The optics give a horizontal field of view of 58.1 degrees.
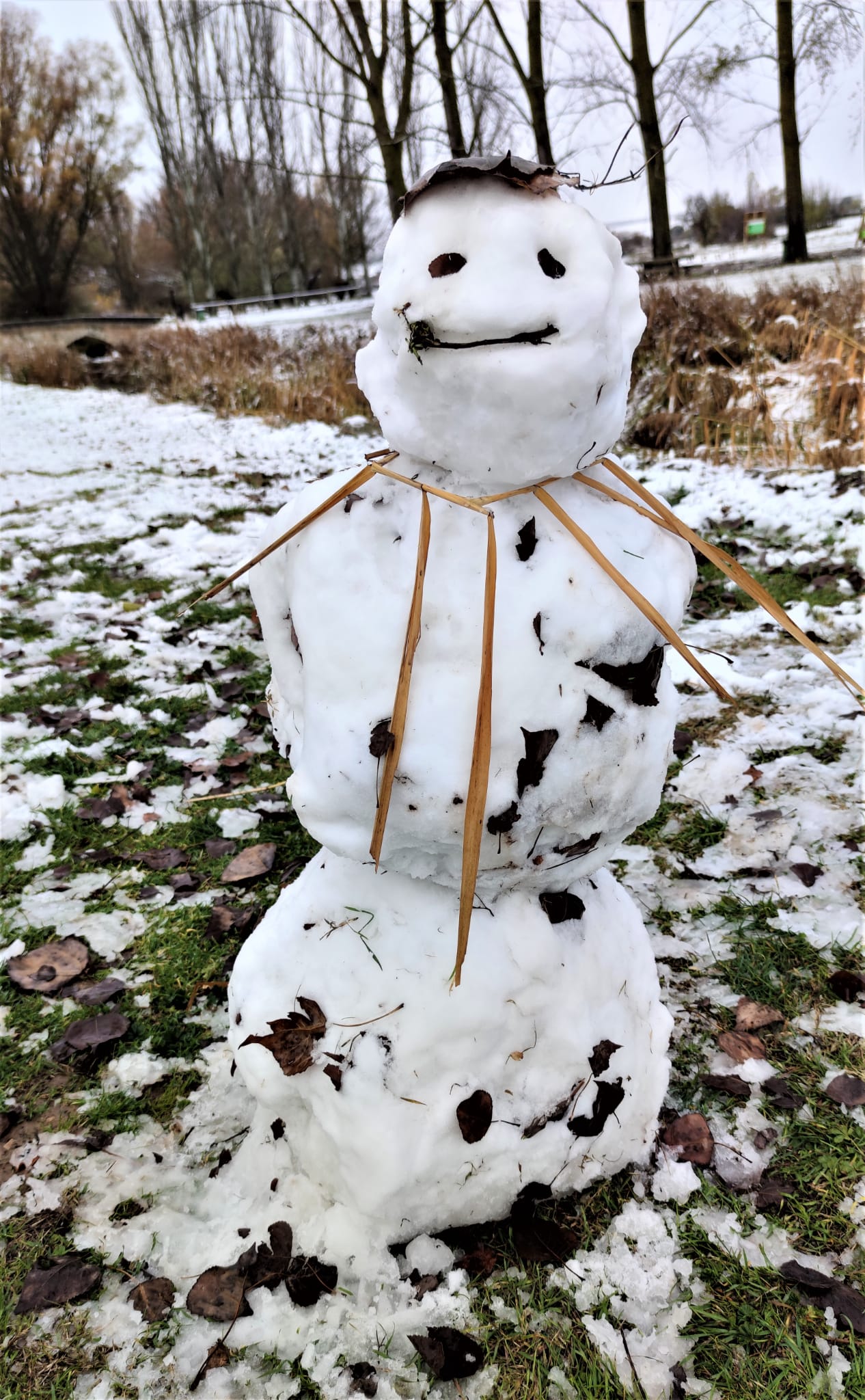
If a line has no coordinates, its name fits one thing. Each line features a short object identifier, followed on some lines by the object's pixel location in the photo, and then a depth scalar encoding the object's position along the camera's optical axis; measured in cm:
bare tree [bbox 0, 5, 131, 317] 2628
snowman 107
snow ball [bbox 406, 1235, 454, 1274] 143
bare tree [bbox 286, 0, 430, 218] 972
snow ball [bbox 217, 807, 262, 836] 275
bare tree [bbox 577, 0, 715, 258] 1355
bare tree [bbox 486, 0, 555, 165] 1263
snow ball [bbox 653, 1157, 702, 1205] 154
